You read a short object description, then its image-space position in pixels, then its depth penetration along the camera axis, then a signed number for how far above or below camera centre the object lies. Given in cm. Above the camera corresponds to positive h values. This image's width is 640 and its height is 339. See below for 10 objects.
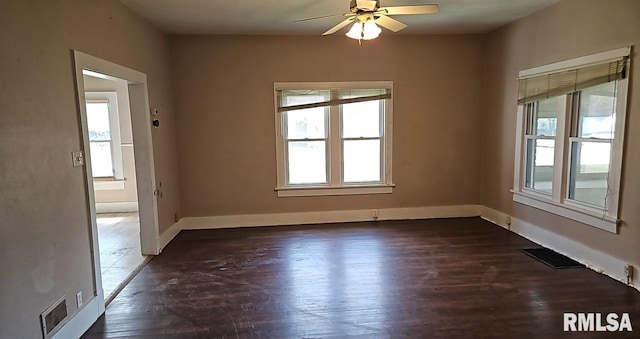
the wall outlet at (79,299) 266 -113
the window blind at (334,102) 524 +48
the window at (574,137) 338 -5
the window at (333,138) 529 -3
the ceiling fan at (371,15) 296 +101
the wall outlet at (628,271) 322 -121
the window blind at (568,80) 332 +53
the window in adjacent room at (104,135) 639 +9
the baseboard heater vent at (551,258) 373 -130
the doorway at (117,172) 291 -44
